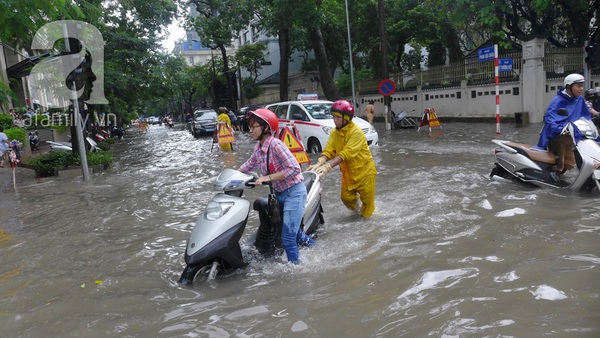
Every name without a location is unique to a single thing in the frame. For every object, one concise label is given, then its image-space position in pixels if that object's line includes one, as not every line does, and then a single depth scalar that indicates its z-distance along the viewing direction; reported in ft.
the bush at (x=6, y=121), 56.18
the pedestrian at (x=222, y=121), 50.44
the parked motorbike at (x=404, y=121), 65.31
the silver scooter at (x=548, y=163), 19.88
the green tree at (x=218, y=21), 100.58
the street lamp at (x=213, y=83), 150.55
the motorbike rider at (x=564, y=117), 21.43
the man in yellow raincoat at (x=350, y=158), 17.43
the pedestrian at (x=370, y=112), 49.29
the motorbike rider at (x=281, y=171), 13.89
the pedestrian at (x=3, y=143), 45.42
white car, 41.27
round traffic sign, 62.18
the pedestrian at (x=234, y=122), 75.42
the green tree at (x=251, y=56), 137.80
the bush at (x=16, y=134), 53.31
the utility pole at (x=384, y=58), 65.92
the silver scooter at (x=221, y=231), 12.82
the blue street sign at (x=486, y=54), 47.62
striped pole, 42.09
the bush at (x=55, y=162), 41.70
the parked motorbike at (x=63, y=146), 52.51
